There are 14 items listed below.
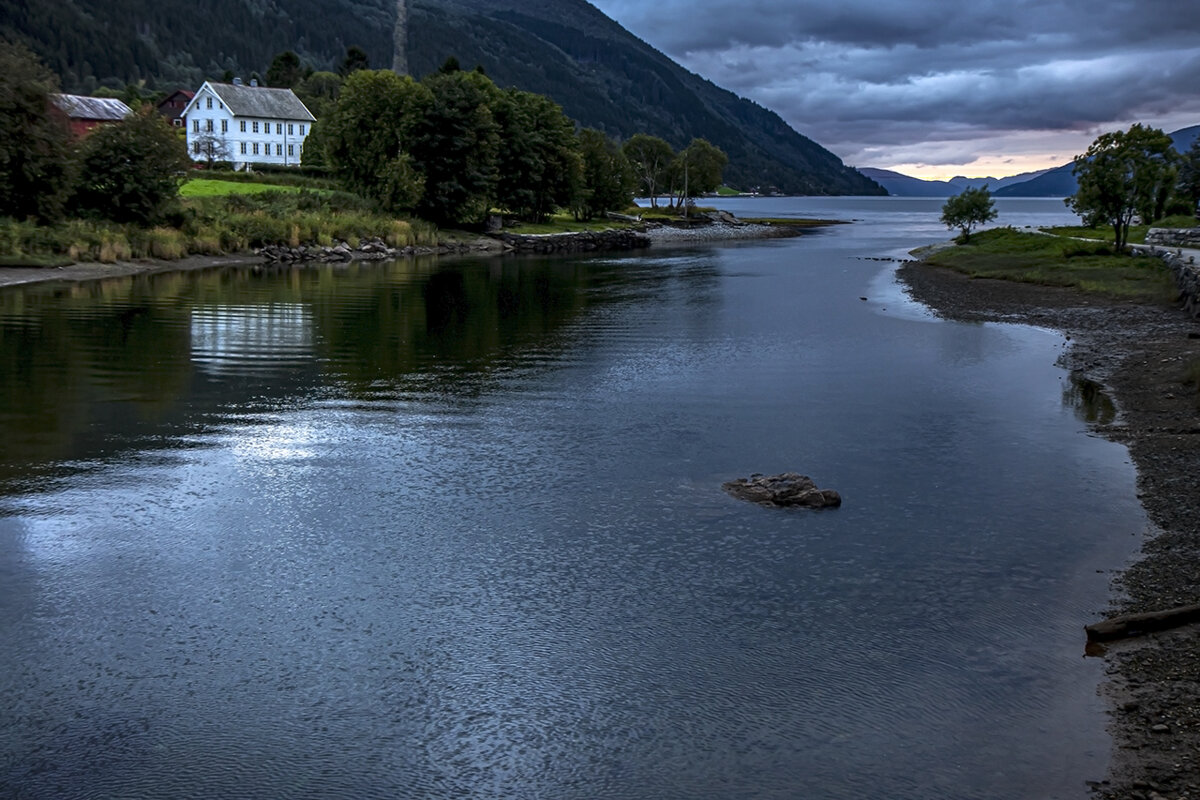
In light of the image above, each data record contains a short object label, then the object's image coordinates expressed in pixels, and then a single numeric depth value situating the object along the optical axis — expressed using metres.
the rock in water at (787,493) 17.39
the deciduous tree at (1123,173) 60.59
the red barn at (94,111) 124.50
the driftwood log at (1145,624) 12.28
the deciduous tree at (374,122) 96.25
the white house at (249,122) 137.25
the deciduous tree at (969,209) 98.56
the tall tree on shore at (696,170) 181.00
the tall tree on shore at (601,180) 135.12
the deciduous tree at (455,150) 96.94
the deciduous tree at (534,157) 109.88
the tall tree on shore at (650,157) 186.25
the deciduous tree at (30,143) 56.44
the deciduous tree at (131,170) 65.19
